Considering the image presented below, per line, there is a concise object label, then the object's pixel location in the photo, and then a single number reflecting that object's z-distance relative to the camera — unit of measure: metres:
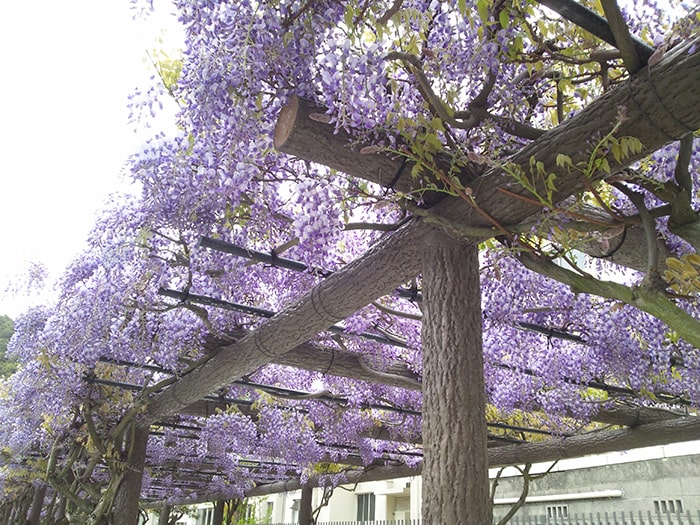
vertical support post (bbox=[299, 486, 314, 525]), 12.91
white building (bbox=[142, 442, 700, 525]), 8.77
